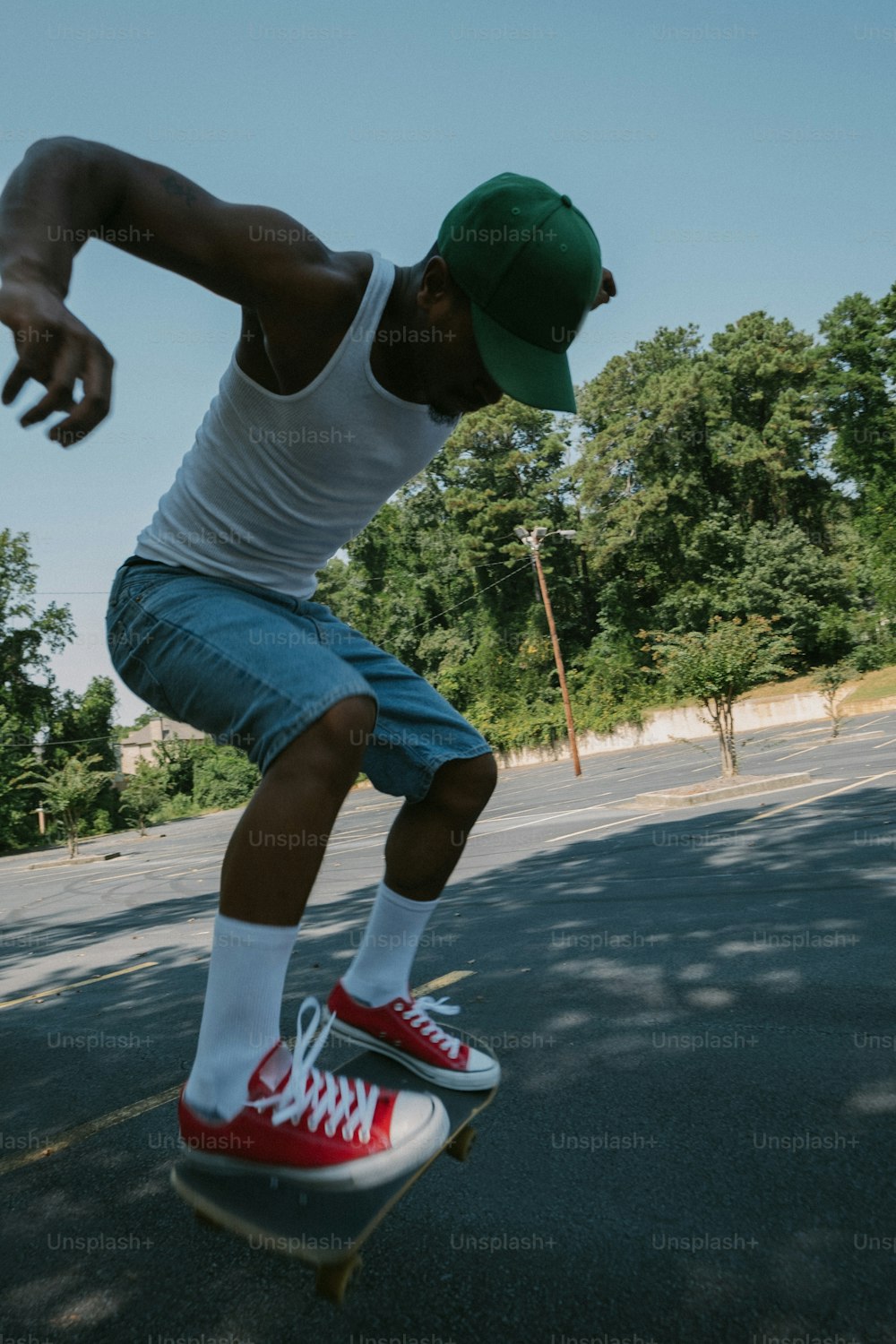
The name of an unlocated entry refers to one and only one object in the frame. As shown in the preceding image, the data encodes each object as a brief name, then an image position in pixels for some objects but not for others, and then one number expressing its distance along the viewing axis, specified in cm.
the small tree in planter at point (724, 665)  1546
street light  3058
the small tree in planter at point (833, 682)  2614
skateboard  137
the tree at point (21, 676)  4256
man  150
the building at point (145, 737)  7806
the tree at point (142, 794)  3475
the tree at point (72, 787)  2612
